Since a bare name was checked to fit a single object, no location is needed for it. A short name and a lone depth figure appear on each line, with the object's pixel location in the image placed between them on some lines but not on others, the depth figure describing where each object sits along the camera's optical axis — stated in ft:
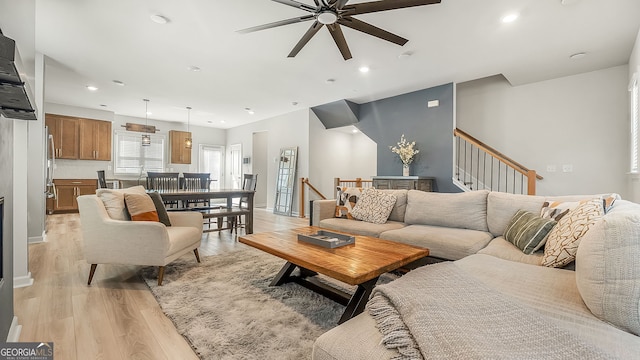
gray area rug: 5.21
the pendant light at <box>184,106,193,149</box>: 20.97
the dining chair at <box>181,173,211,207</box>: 17.33
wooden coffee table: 5.19
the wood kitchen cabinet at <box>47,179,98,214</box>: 21.54
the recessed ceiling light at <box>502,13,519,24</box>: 9.33
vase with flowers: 17.97
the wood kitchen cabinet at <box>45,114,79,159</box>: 21.40
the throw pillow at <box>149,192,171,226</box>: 10.03
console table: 16.69
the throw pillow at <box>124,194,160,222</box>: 8.75
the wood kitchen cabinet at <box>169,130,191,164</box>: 28.02
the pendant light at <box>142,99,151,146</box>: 21.05
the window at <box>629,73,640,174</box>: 10.34
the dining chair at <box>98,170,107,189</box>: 14.49
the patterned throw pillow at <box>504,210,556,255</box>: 6.55
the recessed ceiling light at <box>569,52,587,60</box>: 12.41
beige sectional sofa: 2.83
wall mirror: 23.65
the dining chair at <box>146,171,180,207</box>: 15.62
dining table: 12.28
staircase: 16.38
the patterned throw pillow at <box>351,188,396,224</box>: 10.83
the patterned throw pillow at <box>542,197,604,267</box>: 5.43
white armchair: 7.95
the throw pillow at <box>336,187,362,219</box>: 11.77
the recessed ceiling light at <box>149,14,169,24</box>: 9.46
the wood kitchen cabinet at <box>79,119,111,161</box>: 22.84
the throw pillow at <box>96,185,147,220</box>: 8.45
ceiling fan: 7.09
